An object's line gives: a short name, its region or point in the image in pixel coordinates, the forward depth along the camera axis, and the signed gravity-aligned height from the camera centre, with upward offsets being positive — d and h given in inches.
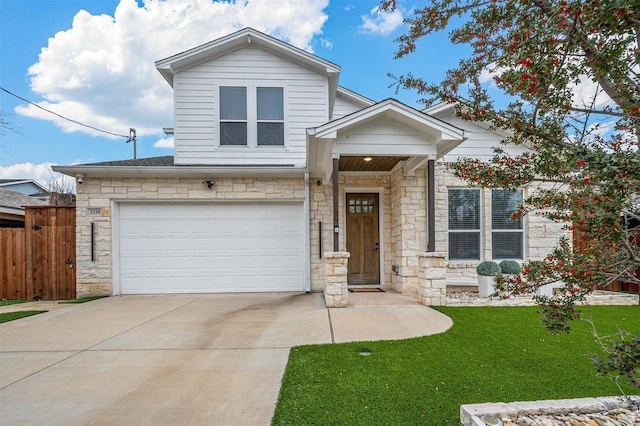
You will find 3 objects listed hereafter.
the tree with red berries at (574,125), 56.5 +20.8
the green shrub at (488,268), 259.6 -45.4
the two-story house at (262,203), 287.3 +11.3
